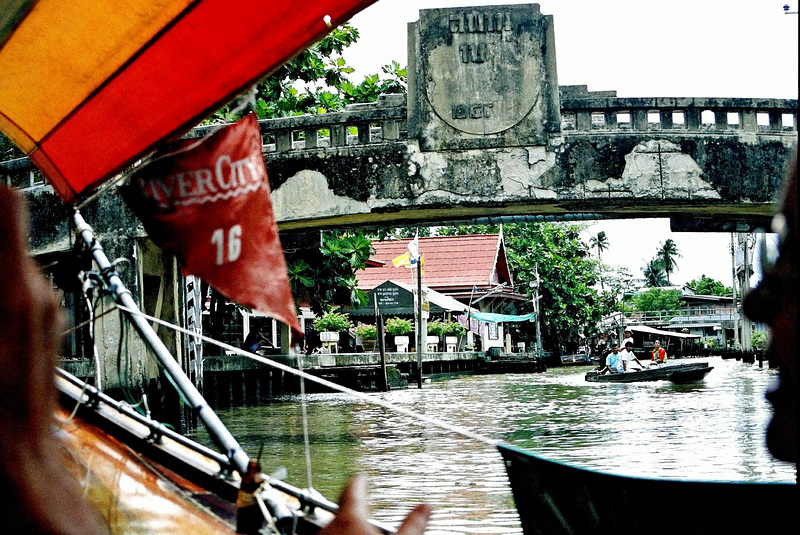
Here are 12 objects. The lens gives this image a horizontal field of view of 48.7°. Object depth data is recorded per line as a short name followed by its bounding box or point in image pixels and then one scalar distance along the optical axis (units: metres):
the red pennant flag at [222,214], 3.66
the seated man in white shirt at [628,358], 23.59
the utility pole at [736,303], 52.86
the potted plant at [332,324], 25.89
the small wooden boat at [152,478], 3.35
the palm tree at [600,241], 91.52
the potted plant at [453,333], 33.91
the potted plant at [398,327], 29.65
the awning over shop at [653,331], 55.24
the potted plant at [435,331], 32.47
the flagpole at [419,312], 23.09
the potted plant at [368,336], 27.52
